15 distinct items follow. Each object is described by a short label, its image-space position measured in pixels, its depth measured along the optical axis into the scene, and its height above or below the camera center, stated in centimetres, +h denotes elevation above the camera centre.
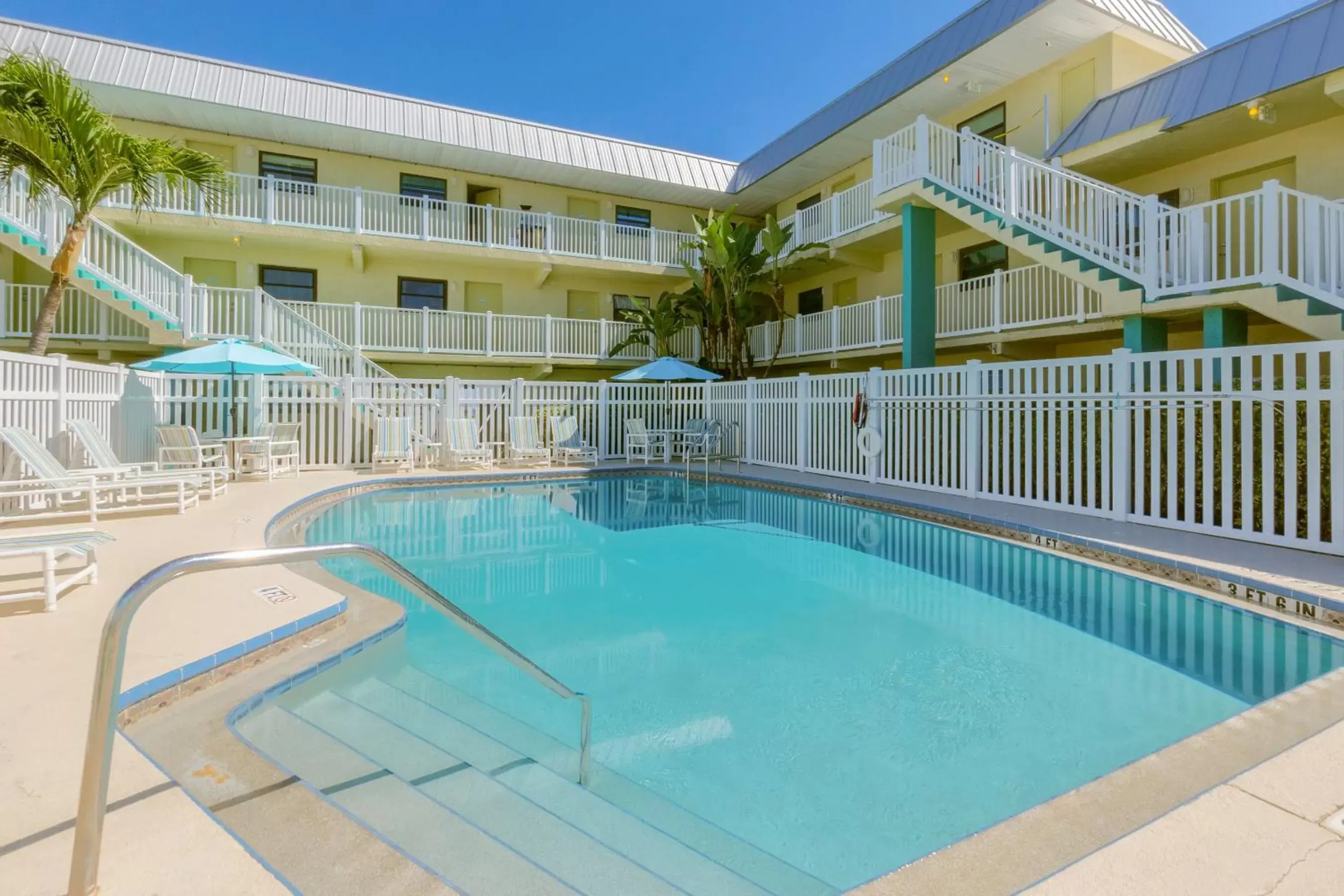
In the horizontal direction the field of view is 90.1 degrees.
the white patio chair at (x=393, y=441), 1237 +7
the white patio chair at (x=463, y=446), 1330 -3
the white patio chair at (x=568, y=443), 1455 +4
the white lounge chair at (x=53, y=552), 380 -62
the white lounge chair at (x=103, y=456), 769 -13
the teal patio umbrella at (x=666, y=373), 1427 +153
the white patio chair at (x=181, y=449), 963 -6
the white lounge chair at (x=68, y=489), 637 -45
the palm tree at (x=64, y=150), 785 +366
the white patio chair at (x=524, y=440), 1404 +9
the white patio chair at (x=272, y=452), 1099 -12
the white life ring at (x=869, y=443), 1061 +2
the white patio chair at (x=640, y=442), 1509 +6
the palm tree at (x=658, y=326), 1794 +320
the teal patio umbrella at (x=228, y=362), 981 +124
